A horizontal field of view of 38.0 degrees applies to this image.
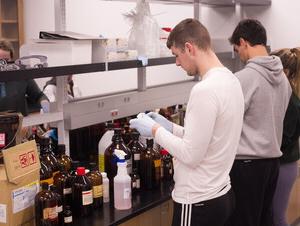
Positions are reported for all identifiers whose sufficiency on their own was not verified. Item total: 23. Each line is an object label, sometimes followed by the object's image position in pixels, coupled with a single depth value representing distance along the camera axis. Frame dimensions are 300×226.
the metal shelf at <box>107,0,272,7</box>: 3.69
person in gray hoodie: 2.17
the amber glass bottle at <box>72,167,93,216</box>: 1.82
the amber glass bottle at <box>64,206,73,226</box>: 1.73
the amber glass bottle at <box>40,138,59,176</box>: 1.86
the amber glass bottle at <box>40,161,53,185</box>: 1.80
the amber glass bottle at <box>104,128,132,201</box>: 2.11
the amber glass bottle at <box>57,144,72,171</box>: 1.93
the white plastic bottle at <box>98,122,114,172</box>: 2.22
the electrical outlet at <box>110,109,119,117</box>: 2.46
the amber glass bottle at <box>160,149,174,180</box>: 2.32
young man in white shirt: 1.53
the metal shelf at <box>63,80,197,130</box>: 2.24
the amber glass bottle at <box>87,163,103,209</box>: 1.89
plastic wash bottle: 1.94
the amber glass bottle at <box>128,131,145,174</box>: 2.18
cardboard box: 1.56
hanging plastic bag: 2.54
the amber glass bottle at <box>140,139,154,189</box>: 2.18
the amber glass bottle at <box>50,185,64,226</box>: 1.66
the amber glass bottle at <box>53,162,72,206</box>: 1.80
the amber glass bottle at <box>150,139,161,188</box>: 2.20
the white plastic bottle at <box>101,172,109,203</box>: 1.97
